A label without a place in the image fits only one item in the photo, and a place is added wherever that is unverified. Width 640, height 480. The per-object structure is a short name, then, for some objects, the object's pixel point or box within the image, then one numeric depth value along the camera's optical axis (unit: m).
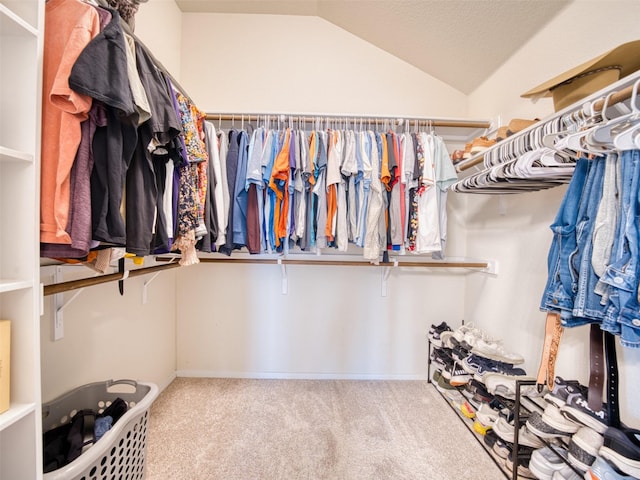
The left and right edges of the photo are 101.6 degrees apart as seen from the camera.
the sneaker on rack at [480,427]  1.42
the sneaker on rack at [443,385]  1.85
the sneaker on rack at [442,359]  1.79
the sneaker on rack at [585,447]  0.86
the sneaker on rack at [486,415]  1.39
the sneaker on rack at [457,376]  1.63
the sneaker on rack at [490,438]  1.34
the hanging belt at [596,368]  0.91
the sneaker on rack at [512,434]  1.14
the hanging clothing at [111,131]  0.69
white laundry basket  0.77
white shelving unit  0.65
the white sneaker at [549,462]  0.98
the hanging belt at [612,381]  0.90
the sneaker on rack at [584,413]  0.88
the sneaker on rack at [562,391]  0.99
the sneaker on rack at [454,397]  1.71
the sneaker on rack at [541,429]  0.99
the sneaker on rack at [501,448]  1.26
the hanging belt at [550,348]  0.95
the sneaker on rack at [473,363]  1.46
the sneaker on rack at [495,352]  1.39
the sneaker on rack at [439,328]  1.99
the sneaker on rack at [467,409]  1.57
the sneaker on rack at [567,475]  0.95
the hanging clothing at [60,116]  0.67
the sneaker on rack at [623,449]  0.76
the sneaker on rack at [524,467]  1.17
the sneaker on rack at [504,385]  1.26
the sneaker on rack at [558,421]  0.93
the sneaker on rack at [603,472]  0.78
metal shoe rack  1.05
